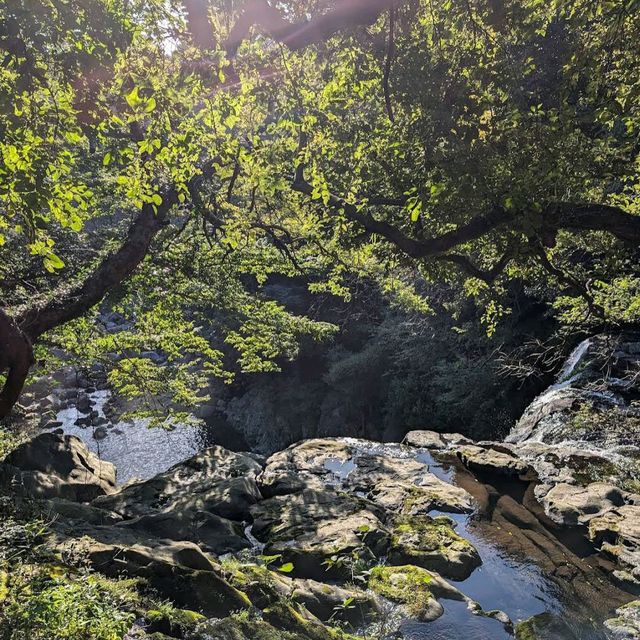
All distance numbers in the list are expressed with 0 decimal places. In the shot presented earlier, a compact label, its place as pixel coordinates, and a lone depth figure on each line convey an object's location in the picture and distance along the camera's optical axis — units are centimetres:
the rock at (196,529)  725
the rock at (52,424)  2300
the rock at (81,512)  699
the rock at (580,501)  814
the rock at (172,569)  426
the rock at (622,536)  664
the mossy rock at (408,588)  563
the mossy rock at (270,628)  373
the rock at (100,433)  2188
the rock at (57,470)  916
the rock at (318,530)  667
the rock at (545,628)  546
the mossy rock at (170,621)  360
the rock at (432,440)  1365
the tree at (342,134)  445
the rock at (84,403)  2605
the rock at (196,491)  859
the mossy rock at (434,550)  685
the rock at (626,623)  538
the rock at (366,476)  921
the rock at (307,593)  469
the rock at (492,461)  1048
